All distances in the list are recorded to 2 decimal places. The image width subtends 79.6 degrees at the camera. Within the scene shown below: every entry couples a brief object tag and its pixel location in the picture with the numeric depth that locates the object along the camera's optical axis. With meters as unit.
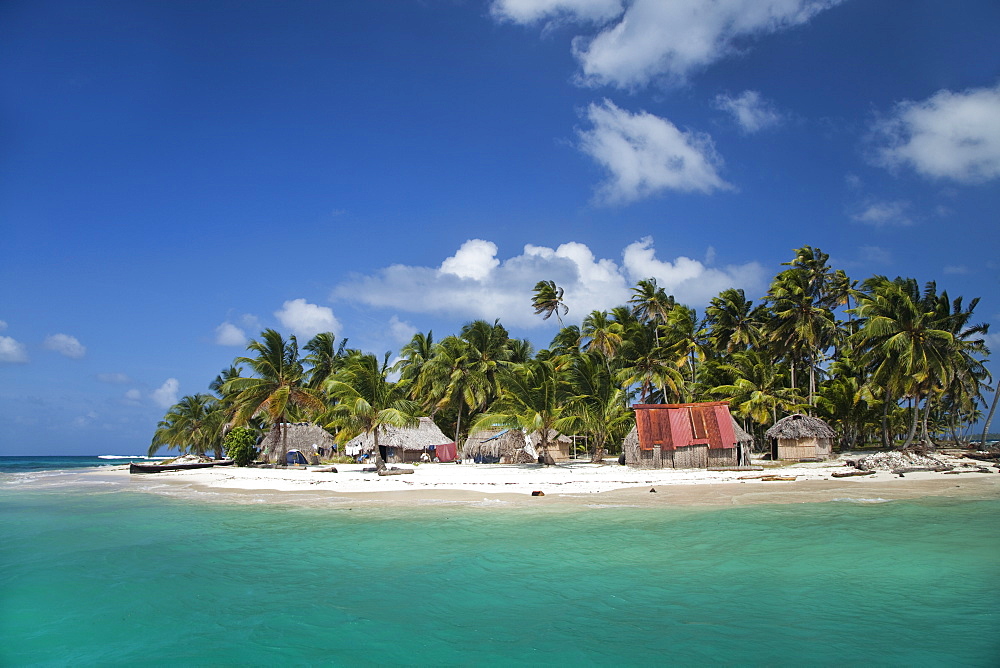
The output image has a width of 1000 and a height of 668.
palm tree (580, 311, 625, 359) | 38.94
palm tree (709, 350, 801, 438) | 30.06
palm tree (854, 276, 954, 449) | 25.72
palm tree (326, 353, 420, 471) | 23.72
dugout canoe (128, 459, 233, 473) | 33.69
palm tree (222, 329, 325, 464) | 28.05
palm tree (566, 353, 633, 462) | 27.19
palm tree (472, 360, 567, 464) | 27.25
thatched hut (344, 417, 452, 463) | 33.66
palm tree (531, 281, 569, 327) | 45.81
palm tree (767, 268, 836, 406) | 31.98
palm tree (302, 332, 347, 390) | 40.59
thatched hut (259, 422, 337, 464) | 34.47
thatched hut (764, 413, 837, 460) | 28.16
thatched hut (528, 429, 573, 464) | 32.31
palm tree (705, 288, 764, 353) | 35.03
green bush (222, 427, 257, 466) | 33.00
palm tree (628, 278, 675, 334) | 40.97
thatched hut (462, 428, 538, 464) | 31.94
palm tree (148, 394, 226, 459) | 43.50
